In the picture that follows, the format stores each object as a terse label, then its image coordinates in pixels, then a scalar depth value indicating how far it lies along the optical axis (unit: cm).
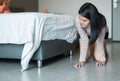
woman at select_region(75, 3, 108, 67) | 210
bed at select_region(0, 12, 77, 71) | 204
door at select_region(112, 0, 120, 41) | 445
